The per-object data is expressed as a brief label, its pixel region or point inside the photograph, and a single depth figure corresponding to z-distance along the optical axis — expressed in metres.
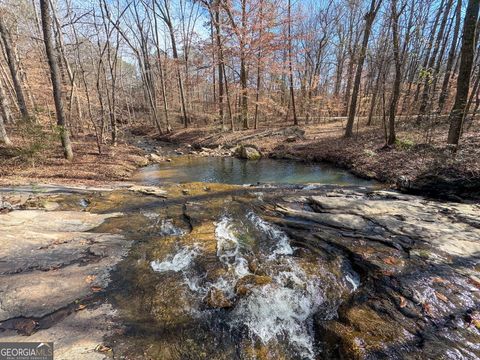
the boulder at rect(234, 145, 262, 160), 13.34
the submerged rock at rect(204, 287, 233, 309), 3.05
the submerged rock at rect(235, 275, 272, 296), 3.23
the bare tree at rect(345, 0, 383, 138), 10.98
